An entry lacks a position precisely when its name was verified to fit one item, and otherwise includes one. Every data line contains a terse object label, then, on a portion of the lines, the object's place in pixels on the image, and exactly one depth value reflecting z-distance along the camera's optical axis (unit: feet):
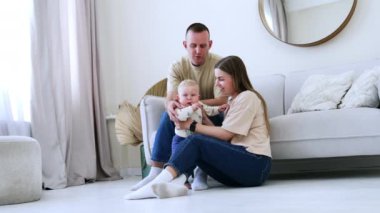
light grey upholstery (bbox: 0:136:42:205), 8.34
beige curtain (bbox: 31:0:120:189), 11.95
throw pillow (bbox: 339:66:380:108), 9.02
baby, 8.02
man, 8.64
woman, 7.58
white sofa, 8.37
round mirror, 11.22
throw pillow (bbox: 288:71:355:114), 9.74
